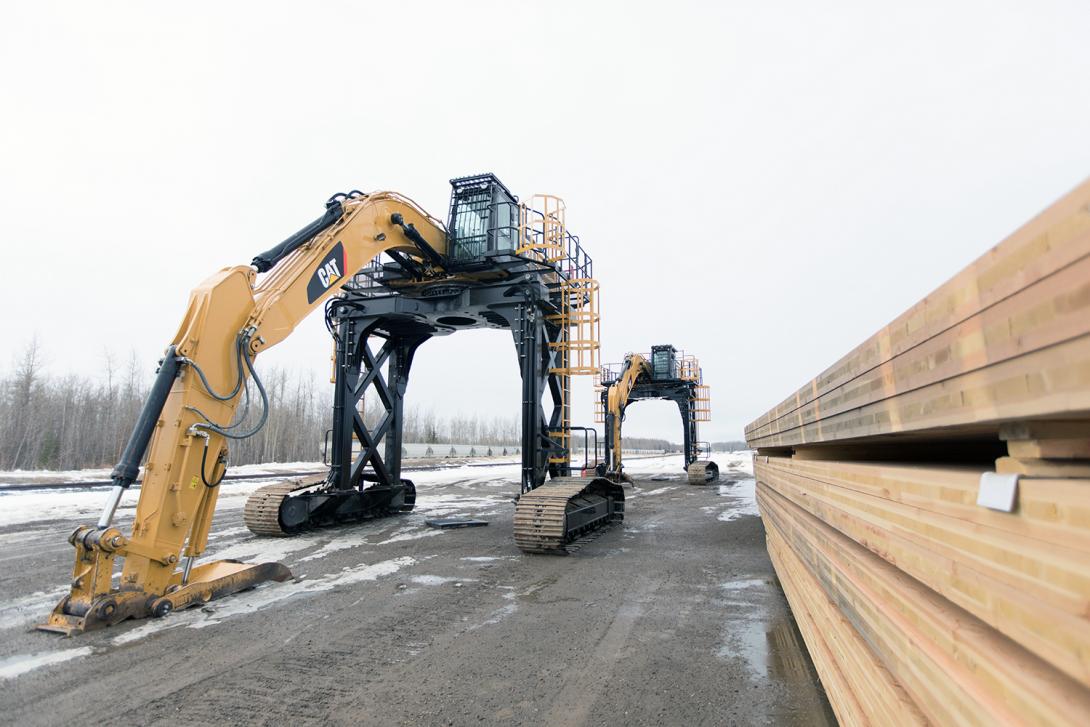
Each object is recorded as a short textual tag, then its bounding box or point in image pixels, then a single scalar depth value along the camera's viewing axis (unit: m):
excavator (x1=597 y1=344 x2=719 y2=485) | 24.61
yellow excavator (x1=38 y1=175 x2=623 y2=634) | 5.16
